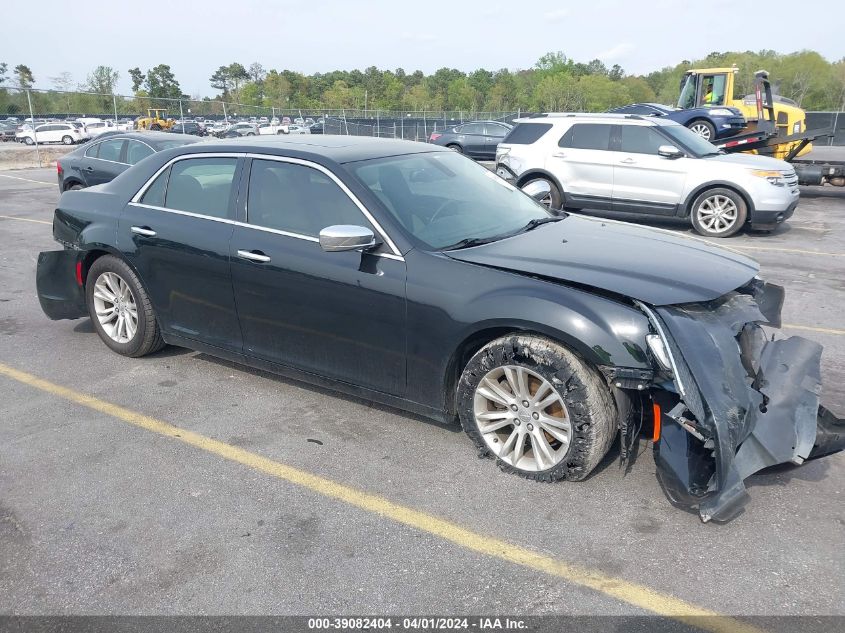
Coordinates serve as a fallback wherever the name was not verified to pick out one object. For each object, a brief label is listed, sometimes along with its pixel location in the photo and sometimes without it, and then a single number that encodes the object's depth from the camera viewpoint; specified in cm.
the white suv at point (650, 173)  1048
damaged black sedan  323
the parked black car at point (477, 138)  2383
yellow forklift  1402
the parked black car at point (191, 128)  3881
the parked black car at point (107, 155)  1132
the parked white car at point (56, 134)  4091
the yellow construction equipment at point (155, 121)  4069
